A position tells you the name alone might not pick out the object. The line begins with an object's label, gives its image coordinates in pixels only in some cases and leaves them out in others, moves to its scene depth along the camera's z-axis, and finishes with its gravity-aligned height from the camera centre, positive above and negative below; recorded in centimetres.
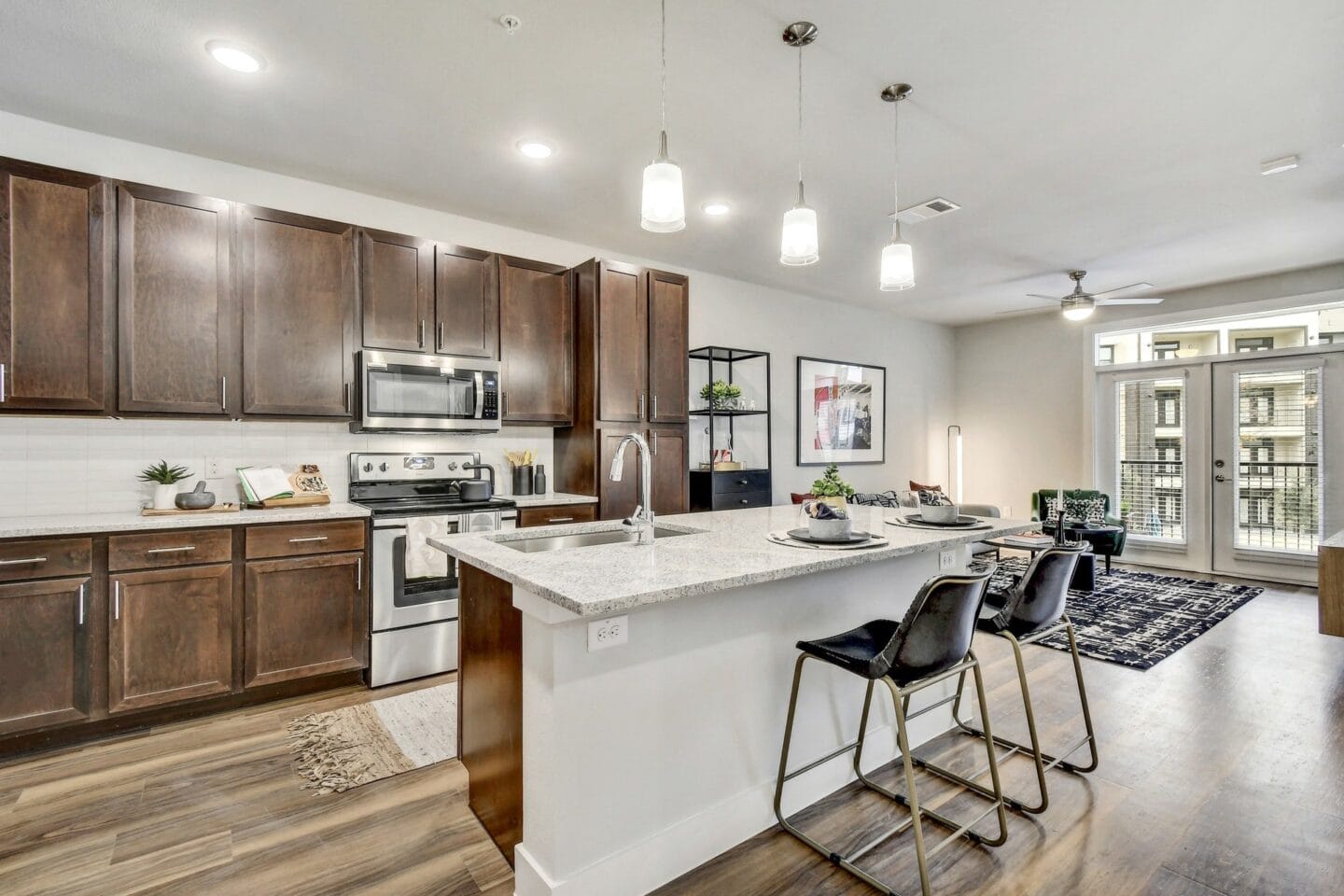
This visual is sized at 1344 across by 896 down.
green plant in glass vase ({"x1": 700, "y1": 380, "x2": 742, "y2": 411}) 522 +43
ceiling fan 542 +122
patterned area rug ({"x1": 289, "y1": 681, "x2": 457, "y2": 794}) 244 -124
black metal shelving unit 491 -20
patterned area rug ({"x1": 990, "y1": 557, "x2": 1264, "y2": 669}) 392 -124
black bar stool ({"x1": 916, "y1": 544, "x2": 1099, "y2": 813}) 216 -59
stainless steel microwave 350 +32
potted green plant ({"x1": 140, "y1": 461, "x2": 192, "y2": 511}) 305 -16
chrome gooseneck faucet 215 -22
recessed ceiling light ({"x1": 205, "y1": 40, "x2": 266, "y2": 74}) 240 +152
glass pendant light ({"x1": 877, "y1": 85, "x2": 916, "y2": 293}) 252 +72
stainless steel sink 230 -36
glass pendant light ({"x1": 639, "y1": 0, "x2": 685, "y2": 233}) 197 +79
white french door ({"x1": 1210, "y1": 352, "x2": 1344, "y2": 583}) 553 -17
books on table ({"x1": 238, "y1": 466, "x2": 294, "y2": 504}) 329 -18
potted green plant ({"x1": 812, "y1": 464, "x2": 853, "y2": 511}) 246 -17
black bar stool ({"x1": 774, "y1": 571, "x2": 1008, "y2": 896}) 171 -61
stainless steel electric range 330 -65
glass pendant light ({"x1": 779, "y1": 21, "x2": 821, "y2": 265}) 227 +77
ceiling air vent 393 +150
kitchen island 161 -72
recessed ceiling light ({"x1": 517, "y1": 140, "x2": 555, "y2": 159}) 315 +151
